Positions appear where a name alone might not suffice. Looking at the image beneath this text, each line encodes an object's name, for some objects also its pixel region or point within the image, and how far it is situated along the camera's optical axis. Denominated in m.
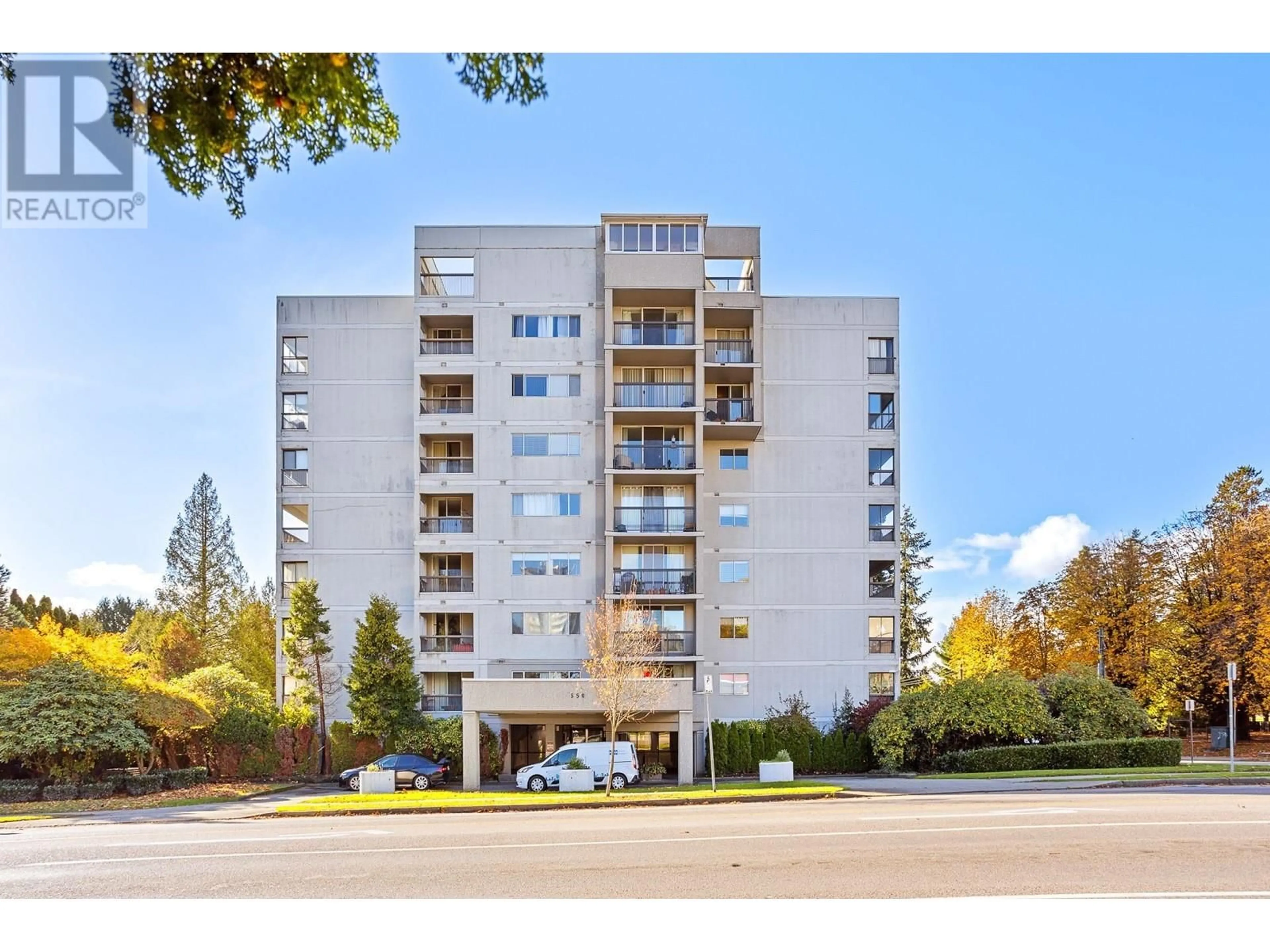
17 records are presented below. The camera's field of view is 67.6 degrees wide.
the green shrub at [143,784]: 23.47
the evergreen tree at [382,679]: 28.48
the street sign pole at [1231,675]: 22.11
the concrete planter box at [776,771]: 23.58
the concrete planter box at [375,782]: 22.16
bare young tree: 22.33
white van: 23.72
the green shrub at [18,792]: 21.86
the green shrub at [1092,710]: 27.88
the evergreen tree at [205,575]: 46.59
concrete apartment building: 31.72
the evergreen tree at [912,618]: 49.97
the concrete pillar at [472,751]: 25.38
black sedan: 26.02
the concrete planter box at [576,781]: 22.30
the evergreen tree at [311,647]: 29.62
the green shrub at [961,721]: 27.31
